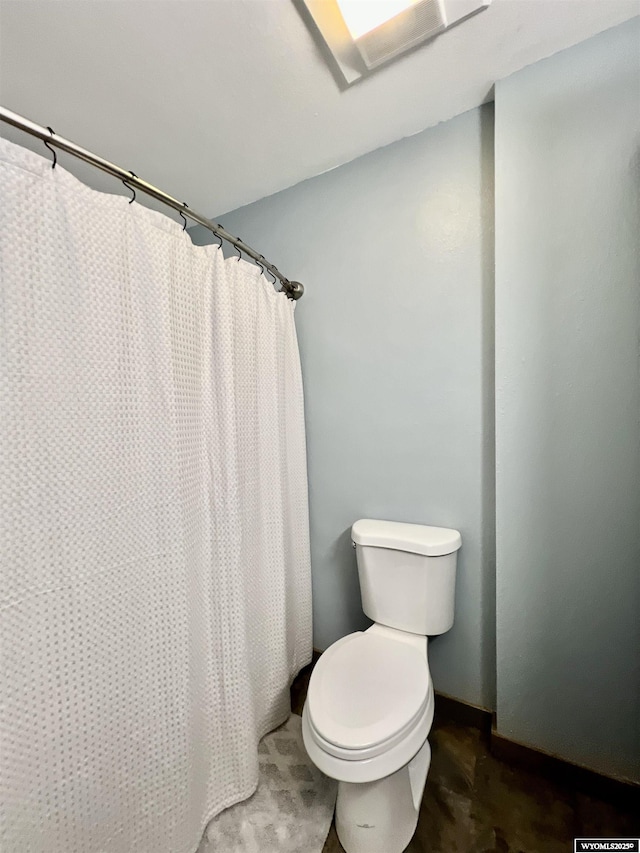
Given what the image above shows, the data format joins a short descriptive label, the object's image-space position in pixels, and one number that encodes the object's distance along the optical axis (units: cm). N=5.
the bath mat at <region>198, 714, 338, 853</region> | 96
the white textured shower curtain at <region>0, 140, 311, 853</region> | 67
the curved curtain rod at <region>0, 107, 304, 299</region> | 63
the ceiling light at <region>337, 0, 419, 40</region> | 84
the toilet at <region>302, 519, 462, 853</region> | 84
